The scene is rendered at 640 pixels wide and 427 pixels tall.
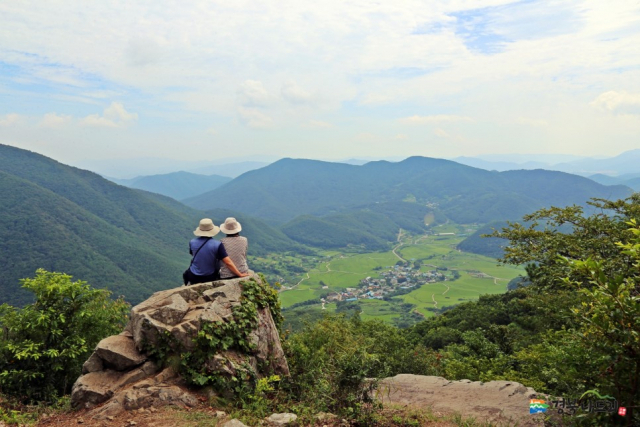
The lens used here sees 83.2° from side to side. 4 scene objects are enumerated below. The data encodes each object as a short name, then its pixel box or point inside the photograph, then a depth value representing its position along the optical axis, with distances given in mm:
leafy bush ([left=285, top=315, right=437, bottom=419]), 6518
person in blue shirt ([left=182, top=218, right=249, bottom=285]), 8711
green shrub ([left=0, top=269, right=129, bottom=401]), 7684
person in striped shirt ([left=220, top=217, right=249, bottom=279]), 9070
